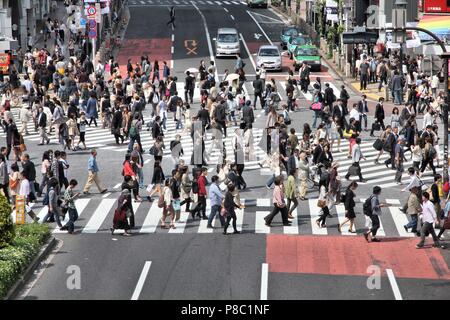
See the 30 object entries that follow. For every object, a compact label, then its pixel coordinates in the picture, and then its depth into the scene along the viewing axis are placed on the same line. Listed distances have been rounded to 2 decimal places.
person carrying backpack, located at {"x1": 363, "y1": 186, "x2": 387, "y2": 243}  30.64
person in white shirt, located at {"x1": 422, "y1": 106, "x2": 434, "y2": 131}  43.71
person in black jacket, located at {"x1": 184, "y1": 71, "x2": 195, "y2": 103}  52.16
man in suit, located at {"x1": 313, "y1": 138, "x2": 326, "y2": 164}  37.47
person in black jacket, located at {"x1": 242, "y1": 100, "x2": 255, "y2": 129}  43.97
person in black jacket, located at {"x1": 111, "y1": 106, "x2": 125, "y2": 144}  43.28
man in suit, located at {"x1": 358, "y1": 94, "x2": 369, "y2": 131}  46.50
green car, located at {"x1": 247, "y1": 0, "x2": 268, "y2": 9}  94.12
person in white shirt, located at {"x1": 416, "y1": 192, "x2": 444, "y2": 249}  29.97
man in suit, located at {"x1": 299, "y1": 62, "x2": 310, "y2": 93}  55.50
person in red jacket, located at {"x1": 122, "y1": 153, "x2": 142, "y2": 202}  34.88
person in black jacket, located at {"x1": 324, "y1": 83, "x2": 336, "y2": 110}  47.53
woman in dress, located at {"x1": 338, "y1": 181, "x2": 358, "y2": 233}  31.30
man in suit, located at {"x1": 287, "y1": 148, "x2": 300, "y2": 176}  36.34
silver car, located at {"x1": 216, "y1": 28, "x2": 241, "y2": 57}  68.75
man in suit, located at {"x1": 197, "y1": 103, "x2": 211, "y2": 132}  43.91
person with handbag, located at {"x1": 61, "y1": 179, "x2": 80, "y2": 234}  31.50
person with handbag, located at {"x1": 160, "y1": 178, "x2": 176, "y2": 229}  32.09
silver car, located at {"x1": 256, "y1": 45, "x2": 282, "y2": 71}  63.53
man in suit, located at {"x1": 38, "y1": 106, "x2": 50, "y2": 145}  43.47
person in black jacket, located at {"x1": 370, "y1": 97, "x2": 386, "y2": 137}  45.41
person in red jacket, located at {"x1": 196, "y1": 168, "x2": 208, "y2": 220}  33.19
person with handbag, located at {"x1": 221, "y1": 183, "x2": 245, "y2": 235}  31.30
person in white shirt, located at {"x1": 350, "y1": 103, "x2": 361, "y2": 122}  45.12
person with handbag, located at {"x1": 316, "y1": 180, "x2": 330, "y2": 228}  32.25
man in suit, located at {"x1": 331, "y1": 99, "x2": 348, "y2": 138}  44.04
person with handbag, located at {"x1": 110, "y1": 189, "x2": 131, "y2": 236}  30.96
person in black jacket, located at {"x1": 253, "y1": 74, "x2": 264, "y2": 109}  50.22
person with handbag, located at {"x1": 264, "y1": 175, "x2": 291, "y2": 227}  31.97
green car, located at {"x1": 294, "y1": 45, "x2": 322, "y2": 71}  64.06
